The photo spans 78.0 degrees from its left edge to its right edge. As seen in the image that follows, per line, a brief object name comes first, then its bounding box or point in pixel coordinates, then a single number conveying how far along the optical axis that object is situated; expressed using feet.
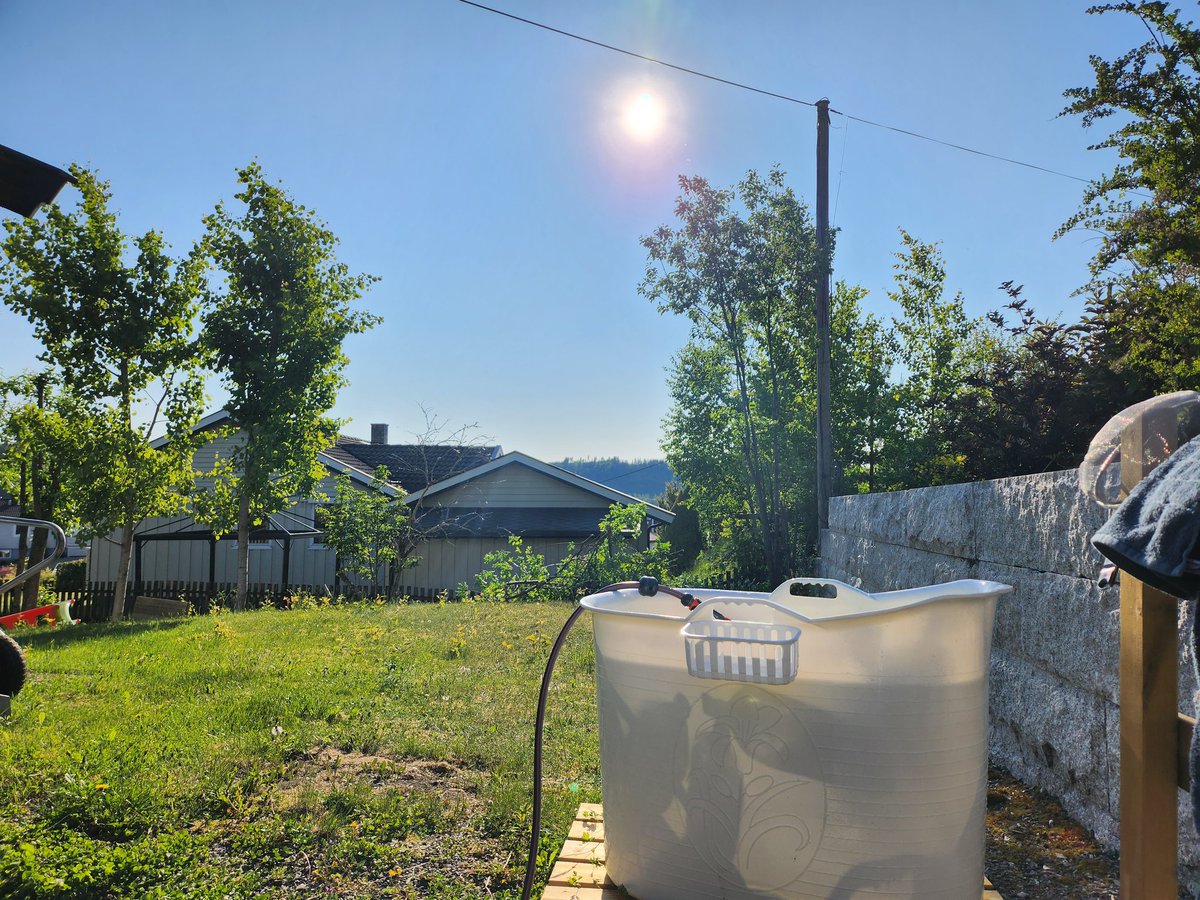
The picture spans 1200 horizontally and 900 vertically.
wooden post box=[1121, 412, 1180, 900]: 4.66
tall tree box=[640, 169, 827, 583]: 31.09
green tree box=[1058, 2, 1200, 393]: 11.60
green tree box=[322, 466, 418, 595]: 41.73
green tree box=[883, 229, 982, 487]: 31.12
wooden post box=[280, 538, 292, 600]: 51.49
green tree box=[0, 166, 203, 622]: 31.96
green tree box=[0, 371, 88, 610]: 31.73
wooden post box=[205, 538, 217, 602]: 50.62
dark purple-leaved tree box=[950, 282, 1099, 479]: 15.61
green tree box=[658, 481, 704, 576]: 67.05
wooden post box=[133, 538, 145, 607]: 55.67
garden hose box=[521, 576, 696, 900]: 6.67
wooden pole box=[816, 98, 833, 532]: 29.25
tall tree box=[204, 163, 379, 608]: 35.86
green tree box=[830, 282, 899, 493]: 32.89
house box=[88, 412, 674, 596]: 53.98
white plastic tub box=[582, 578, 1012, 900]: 5.09
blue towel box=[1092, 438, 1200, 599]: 3.56
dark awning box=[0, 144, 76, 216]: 9.09
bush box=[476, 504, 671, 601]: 32.97
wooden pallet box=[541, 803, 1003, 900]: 6.27
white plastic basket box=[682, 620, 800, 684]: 5.12
